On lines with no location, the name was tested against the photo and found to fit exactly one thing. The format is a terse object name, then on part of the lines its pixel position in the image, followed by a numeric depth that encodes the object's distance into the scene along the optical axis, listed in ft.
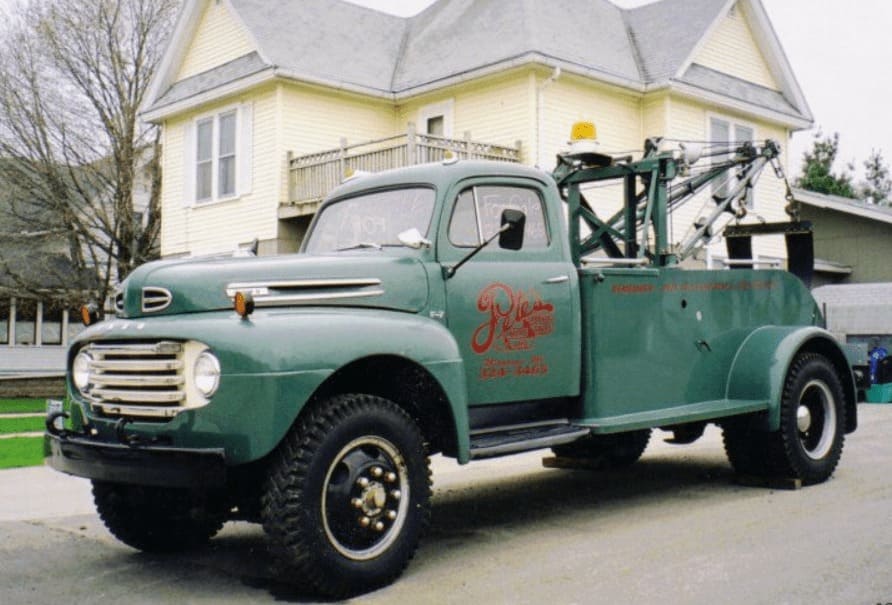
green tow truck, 16.96
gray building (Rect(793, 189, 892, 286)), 89.30
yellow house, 64.18
